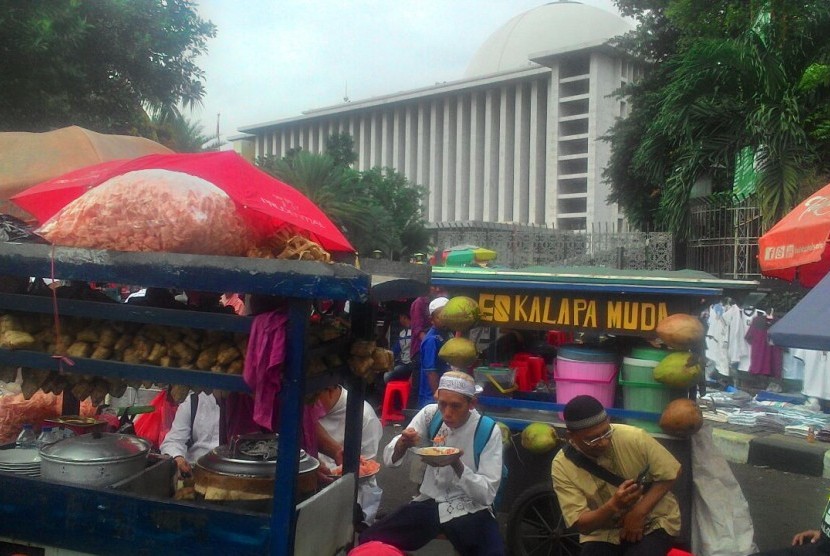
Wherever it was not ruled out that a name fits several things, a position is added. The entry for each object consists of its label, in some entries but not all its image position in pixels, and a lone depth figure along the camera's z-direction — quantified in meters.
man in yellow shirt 3.77
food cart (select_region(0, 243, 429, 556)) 2.70
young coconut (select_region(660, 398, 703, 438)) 4.69
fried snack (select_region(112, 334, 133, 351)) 3.03
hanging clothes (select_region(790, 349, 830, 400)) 10.12
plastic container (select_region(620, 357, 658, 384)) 4.99
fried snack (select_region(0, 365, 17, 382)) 3.21
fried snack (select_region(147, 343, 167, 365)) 2.96
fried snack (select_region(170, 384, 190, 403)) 3.06
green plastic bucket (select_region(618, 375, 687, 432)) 4.96
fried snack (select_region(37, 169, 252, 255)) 2.82
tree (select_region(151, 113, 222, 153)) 14.85
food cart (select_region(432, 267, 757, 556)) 4.93
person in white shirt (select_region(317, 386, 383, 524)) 4.91
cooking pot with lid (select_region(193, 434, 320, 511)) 3.05
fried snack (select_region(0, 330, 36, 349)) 3.04
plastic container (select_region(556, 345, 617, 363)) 5.21
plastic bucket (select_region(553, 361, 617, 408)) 5.21
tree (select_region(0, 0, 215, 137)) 8.77
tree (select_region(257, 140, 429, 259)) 19.11
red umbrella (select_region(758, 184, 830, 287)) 5.18
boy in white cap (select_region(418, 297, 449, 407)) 8.60
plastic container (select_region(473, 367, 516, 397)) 5.69
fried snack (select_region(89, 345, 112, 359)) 3.02
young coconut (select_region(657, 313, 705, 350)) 4.65
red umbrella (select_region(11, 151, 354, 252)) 3.22
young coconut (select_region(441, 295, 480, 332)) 5.26
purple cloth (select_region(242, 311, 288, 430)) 2.70
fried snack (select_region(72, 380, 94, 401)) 3.20
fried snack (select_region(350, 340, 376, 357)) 3.32
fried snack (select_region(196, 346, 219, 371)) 2.92
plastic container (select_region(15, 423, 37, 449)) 3.67
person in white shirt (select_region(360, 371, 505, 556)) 4.08
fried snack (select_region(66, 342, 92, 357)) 3.02
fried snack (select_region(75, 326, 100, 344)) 3.06
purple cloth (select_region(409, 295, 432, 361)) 10.64
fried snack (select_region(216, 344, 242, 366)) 2.88
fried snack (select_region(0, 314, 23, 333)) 3.10
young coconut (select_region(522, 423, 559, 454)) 5.01
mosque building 51.30
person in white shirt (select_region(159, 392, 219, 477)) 4.65
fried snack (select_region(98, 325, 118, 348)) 3.04
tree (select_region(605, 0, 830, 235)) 10.72
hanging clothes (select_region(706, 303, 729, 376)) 12.74
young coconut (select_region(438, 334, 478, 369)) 5.25
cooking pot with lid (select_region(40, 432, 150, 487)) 3.14
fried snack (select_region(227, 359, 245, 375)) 2.86
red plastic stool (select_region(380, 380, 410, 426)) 9.98
